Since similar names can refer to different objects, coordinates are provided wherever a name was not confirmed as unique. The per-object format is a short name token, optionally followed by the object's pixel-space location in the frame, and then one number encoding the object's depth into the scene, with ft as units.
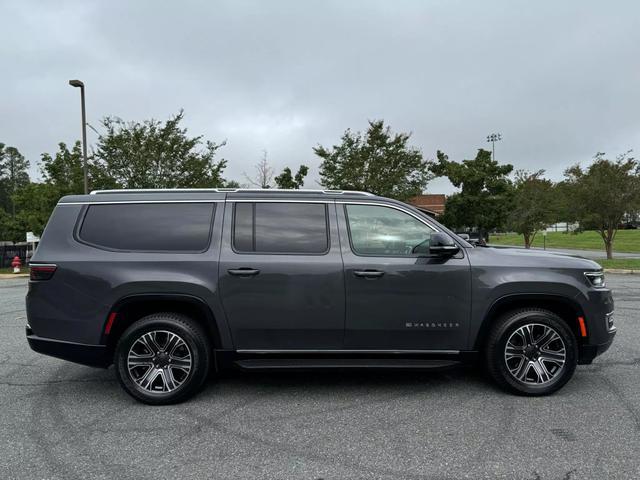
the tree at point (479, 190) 95.20
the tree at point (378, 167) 75.92
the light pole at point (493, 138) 223.30
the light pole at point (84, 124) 54.70
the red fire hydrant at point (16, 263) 65.16
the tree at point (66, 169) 65.62
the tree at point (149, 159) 62.75
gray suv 12.55
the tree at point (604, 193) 60.95
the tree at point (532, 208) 90.40
